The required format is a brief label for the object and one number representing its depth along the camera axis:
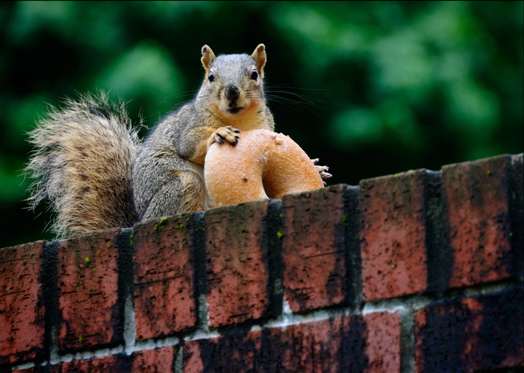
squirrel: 4.09
